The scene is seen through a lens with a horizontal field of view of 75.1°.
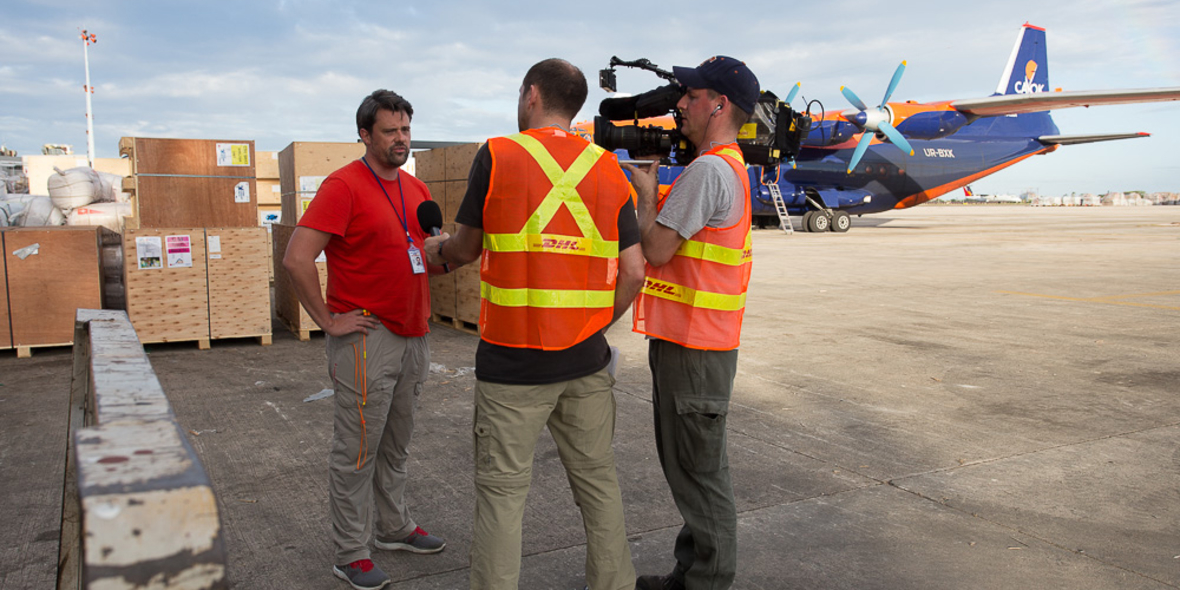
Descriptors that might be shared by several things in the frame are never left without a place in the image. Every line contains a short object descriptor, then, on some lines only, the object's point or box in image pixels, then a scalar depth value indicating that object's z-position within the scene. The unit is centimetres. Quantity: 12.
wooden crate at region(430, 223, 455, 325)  916
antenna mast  3818
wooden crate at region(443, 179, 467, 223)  879
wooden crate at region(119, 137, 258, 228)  806
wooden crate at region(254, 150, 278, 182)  1453
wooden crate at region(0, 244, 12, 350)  744
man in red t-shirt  306
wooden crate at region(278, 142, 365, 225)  843
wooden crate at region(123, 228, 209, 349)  768
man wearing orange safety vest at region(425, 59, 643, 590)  237
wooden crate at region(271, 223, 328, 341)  840
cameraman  270
